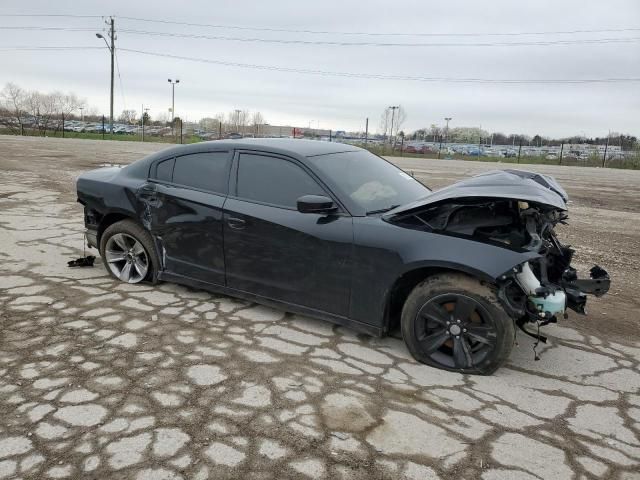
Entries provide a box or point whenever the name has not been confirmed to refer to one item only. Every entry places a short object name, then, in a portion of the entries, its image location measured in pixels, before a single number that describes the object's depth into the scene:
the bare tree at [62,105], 65.75
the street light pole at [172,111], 56.60
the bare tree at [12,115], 46.53
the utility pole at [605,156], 36.31
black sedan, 3.44
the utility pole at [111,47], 46.68
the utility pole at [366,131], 51.47
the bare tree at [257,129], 55.56
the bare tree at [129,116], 86.38
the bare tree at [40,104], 60.97
